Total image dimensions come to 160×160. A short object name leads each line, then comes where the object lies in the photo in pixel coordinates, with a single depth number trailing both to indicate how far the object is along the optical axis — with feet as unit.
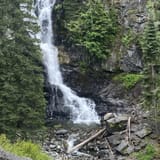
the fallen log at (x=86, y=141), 87.36
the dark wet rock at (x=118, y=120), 90.99
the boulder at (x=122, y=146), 85.10
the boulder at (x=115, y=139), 87.76
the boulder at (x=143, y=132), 87.49
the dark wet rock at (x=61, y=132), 95.14
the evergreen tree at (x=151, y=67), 86.84
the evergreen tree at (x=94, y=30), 112.88
